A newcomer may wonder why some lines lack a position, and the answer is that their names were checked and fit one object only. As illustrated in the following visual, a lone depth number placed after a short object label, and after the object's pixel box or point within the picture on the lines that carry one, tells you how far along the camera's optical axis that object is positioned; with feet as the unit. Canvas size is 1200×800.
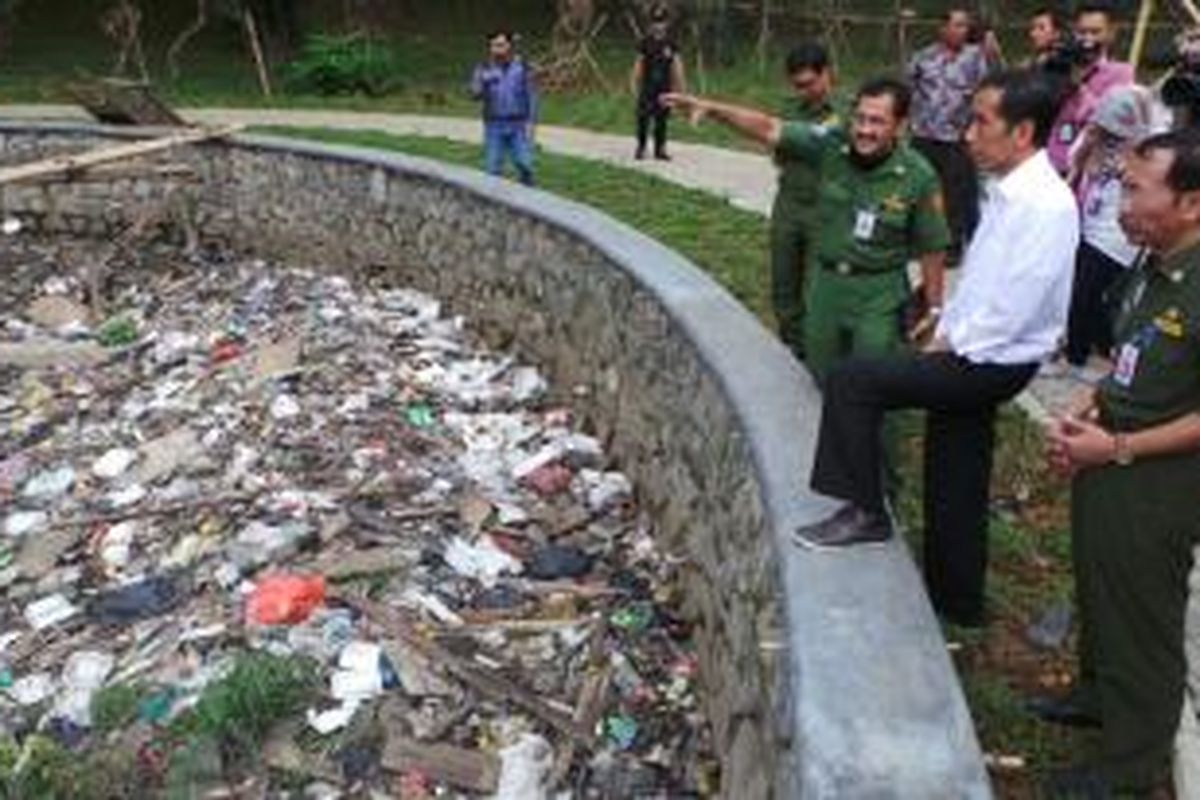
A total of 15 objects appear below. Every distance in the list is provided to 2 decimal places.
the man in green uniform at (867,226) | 18.43
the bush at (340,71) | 78.38
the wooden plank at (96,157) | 42.04
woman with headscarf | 23.84
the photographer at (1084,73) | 26.25
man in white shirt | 15.61
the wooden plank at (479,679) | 20.65
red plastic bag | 23.36
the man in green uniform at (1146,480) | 13.60
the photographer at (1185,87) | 22.16
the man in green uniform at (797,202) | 22.24
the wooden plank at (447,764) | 19.92
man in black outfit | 56.03
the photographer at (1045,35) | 28.19
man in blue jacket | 45.39
